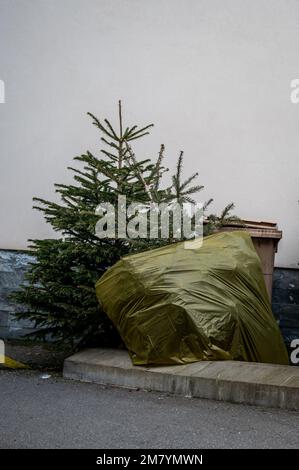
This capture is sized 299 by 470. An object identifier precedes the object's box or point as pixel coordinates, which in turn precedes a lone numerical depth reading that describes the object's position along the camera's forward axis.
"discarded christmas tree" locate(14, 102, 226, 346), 4.61
